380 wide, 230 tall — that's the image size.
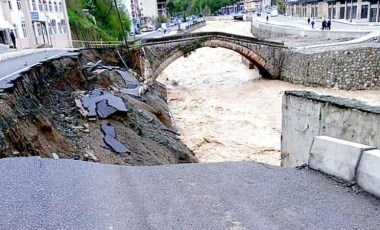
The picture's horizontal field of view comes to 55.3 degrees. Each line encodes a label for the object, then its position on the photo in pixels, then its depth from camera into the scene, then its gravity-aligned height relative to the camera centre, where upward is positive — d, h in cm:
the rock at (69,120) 887 -251
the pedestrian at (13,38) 2331 -130
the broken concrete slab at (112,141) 830 -295
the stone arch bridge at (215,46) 2593 -320
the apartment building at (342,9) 3701 -175
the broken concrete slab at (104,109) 976 -259
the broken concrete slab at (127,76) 1674 -309
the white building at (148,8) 10300 -1
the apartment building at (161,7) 10606 -5
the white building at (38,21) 2527 -46
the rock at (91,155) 726 -279
